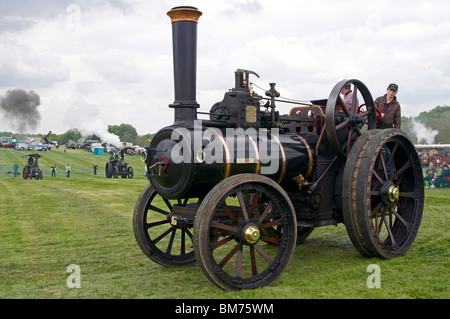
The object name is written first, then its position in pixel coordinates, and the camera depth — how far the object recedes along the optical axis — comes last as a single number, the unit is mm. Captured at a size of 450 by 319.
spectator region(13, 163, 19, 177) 22183
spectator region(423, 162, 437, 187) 18734
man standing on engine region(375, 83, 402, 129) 6848
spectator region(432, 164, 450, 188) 18531
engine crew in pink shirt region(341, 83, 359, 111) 6387
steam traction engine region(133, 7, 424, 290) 4684
